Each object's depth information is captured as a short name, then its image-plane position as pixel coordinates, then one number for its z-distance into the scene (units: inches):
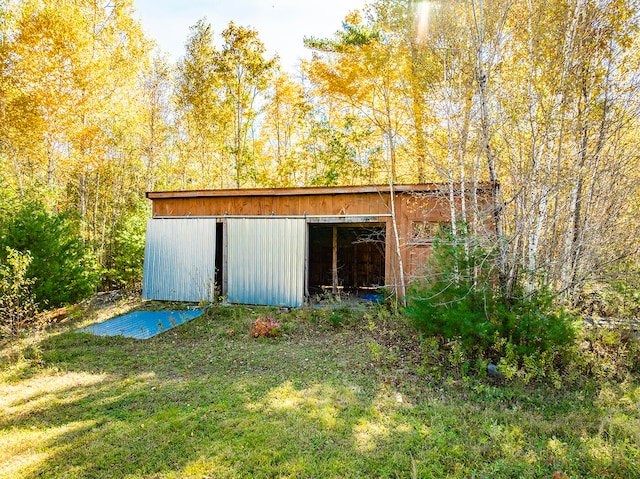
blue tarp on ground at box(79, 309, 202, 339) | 253.3
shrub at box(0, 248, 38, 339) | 211.6
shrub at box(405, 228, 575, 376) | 161.0
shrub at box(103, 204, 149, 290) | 428.8
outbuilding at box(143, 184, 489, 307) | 296.8
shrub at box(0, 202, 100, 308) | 280.1
